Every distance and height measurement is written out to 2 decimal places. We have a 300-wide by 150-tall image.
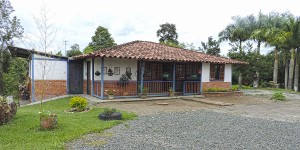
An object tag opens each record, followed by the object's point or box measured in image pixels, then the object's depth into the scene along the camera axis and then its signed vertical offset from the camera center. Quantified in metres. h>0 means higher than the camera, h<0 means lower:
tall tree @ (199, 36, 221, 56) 32.78 +3.63
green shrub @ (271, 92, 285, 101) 13.77 -1.41
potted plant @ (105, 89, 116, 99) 11.93 -1.11
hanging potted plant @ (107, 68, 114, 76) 12.57 -0.02
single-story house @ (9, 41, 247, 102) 12.70 -0.02
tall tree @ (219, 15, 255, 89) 25.67 +4.82
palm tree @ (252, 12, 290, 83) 21.25 +3.98
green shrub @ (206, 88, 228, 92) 14.77 -1.10
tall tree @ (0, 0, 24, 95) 22.78 +4.53
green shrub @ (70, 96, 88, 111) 8.67 -1.18
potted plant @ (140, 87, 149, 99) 12.76 -1.16
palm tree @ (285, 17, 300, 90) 20.73 +3.61
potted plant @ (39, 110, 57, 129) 5.85 -1.26
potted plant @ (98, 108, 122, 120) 7.10 -1.34
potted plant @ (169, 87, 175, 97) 13.65 -1.22
